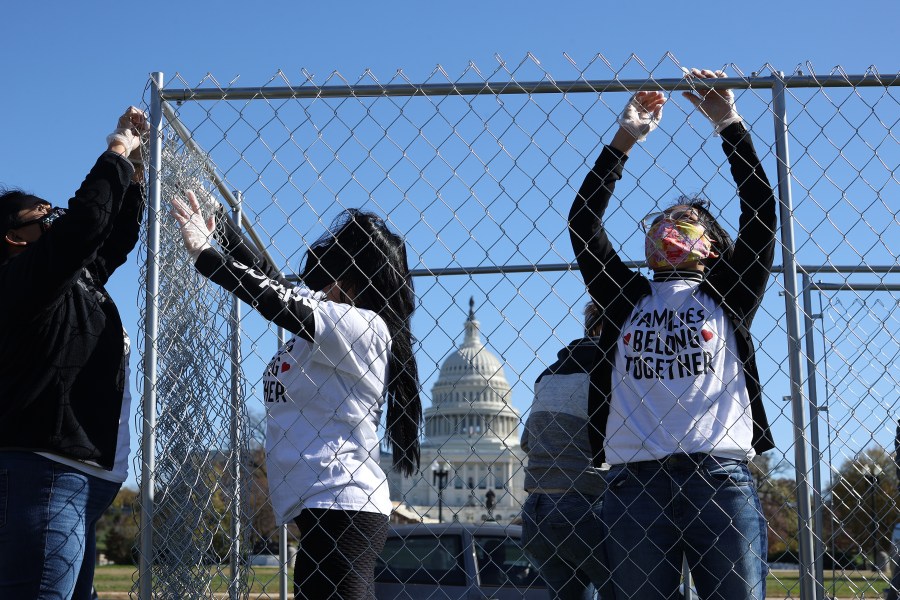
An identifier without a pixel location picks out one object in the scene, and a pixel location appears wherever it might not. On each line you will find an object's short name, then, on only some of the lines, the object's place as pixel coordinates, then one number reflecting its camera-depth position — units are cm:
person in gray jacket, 366
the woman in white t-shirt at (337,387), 280
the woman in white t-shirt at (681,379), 271
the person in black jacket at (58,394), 259
